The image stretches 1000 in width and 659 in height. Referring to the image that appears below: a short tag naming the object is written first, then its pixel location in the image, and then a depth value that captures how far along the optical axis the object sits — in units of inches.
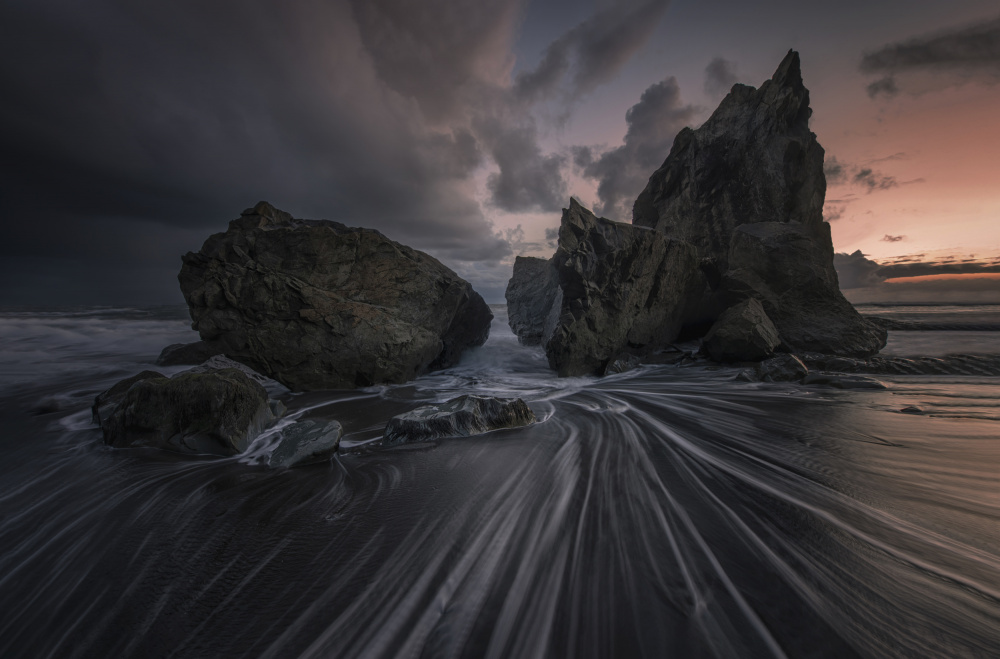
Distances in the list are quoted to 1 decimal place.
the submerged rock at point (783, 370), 247.9
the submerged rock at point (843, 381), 218.1
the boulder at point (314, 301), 239.1
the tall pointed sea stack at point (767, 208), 353.7
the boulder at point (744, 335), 303.7
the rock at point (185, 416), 133.0
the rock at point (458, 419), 144.8
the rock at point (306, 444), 121.4
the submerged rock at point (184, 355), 367.6
